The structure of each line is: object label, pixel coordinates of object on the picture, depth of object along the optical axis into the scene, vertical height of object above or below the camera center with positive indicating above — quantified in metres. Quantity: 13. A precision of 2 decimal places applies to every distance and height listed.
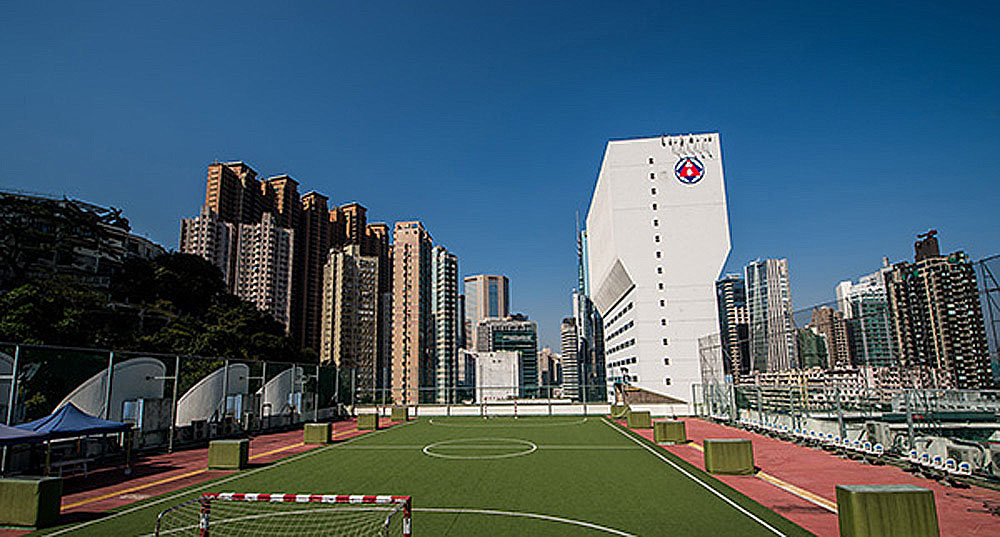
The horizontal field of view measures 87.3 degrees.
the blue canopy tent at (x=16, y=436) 12.82 -1.69
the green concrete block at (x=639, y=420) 28.80 -3.71
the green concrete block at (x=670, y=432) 21.84 -3.33
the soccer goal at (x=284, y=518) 8.54 -3.18
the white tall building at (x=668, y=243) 57.53 +11.94
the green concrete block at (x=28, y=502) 10.12 -2.57
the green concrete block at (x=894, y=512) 7.72 -2.45
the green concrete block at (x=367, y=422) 30.28 -3.62
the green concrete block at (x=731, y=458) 14.69 -3.01
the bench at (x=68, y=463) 15.09 -2.80
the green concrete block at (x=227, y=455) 16.86 -2.94
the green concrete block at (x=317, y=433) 23.78 -3.29
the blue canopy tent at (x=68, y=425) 14.26 -1.64
